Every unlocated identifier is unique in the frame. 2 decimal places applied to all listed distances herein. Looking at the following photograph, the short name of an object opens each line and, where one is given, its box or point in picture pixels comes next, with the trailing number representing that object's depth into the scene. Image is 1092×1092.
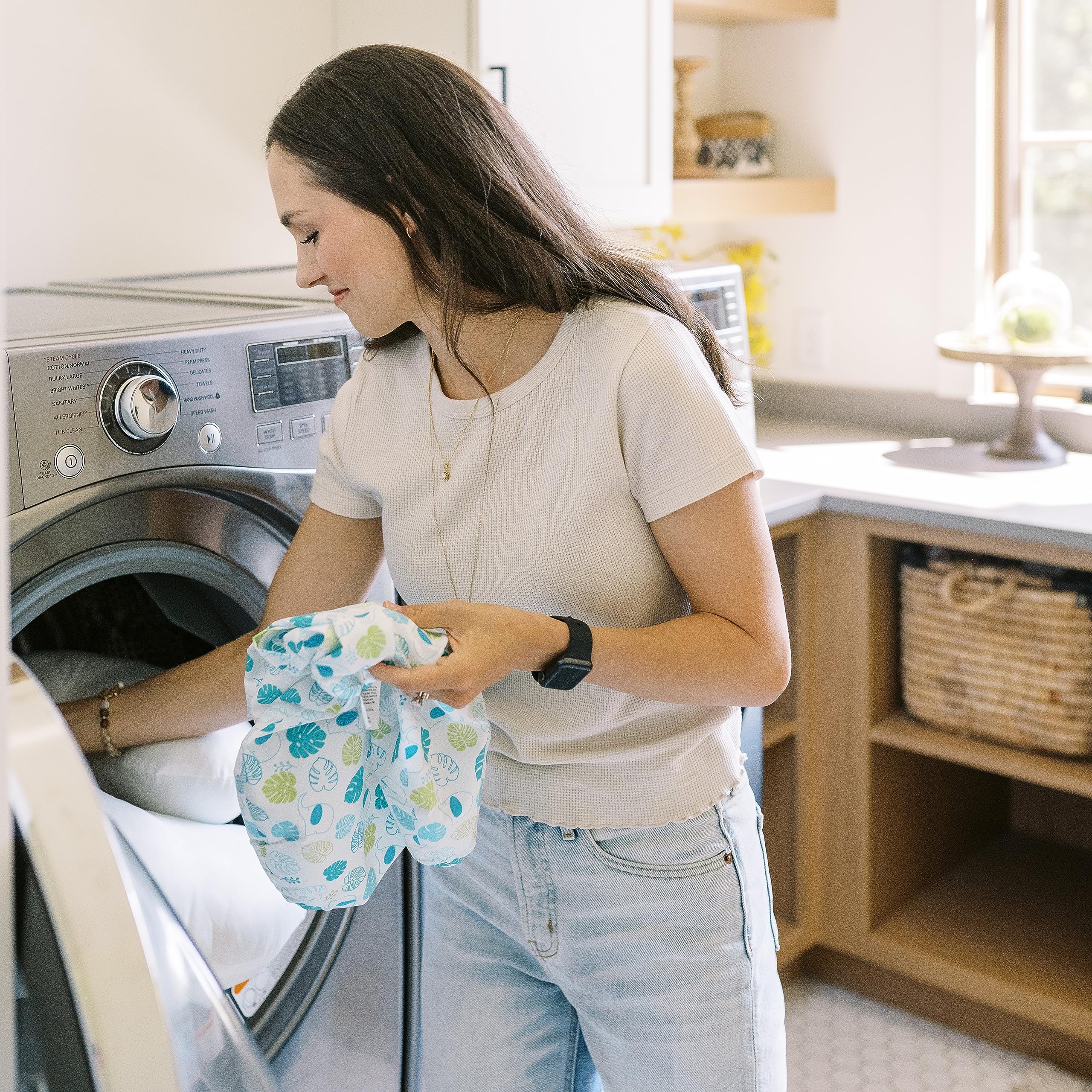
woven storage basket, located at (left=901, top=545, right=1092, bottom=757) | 1.90
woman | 0.97
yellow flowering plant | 2.61
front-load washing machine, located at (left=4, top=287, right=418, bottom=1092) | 0.98
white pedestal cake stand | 2.11
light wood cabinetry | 1.99
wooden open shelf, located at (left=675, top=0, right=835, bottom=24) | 2.28
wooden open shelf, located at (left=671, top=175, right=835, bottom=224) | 2.23
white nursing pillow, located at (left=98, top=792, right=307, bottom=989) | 1.06
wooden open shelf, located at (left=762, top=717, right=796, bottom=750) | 2.05
